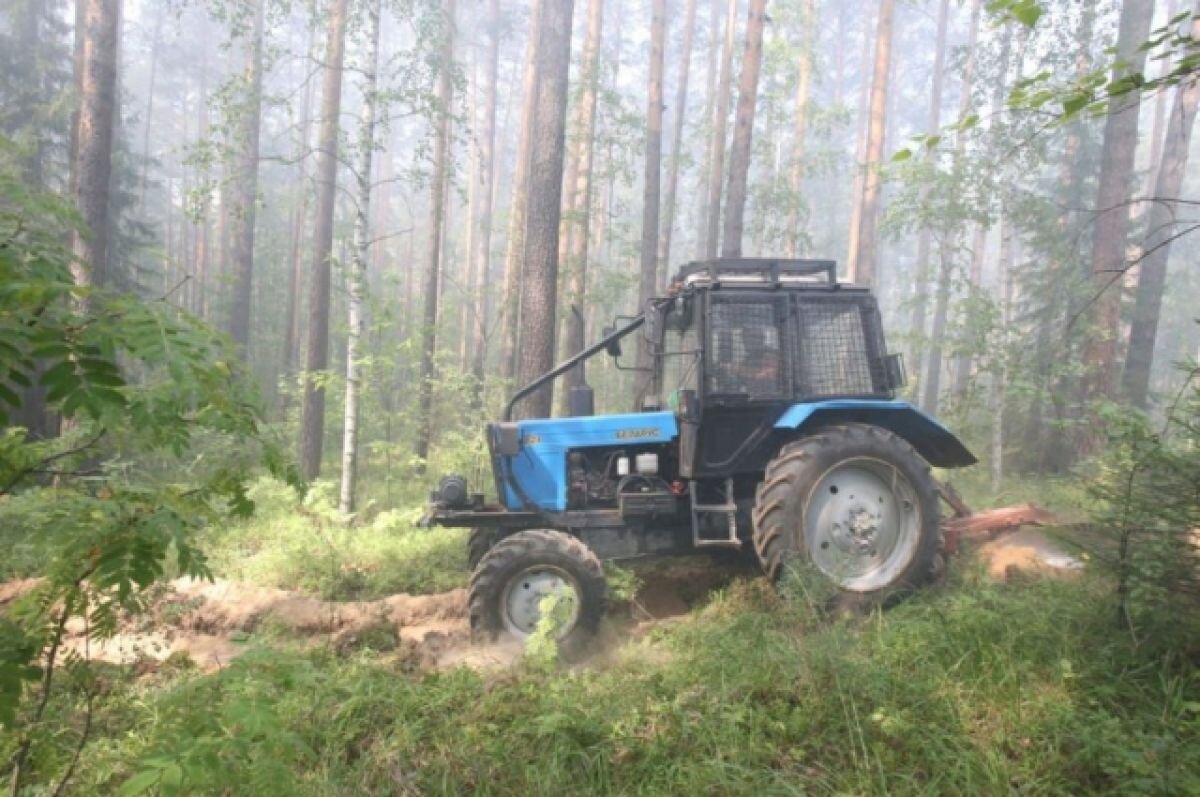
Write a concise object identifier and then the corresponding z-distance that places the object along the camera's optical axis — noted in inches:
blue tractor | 175.8
